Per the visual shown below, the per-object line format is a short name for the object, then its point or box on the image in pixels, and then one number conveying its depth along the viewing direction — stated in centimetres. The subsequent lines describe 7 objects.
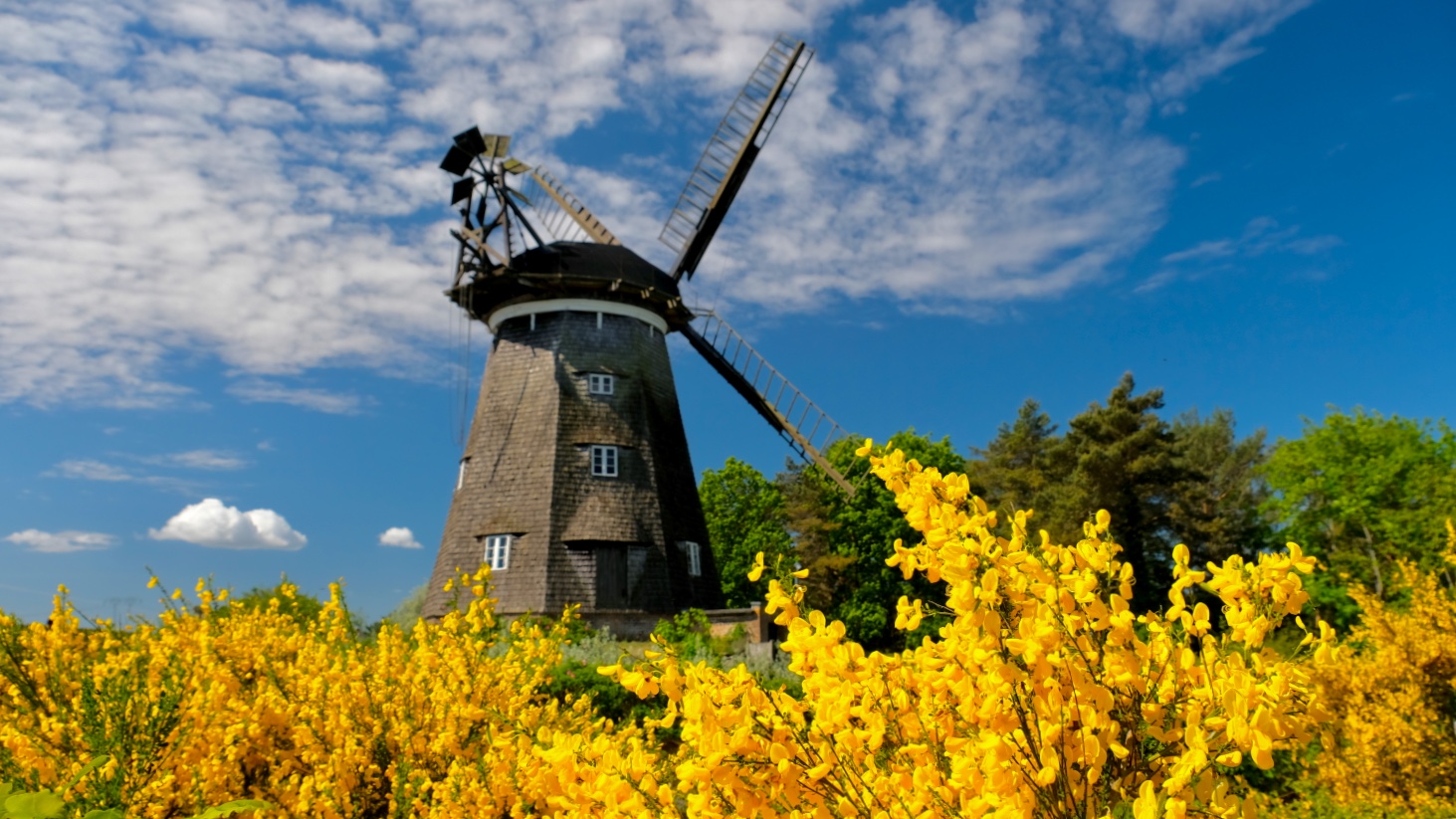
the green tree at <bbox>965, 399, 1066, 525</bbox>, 4462
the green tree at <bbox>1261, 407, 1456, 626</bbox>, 3369
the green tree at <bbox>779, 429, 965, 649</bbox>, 2972
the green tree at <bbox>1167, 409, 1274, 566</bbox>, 3422
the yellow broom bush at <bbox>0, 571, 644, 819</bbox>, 558
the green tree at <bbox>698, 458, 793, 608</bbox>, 3706
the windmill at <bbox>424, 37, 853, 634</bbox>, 2222
